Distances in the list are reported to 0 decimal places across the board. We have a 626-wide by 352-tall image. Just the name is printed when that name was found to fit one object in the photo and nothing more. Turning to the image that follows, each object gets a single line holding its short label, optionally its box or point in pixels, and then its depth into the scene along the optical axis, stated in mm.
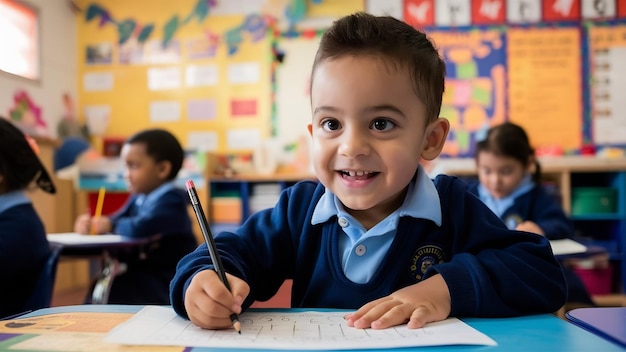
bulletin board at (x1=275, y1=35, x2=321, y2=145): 4332
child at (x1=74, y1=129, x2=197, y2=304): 2156
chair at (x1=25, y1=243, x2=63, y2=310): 1363
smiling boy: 702
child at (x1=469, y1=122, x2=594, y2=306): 2393
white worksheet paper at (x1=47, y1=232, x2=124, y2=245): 1872
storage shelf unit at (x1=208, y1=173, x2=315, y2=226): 3936
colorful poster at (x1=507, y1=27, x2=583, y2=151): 4074
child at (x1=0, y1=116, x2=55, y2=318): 1497
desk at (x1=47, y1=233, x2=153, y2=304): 1847
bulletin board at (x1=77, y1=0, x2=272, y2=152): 4461
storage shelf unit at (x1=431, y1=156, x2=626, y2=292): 3555
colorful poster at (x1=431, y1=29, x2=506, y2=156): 4129
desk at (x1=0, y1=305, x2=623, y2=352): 511
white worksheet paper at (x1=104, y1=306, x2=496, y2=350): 537
